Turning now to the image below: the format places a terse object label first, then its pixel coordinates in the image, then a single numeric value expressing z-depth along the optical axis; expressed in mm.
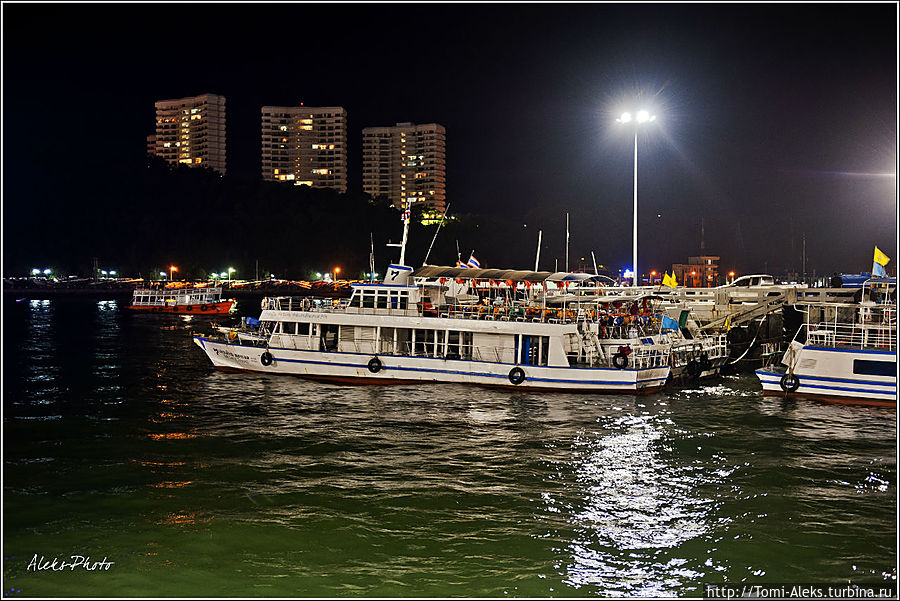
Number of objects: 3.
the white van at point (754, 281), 70019
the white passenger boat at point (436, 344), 34094
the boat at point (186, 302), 105000
